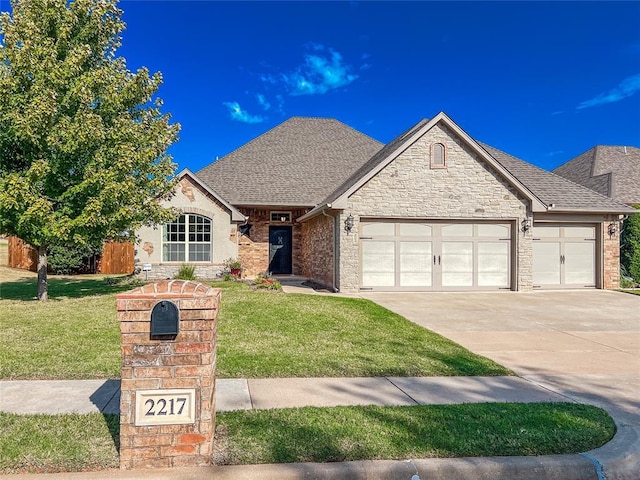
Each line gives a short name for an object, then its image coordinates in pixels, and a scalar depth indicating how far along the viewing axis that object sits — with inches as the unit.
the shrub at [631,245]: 665.6
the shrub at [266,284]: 519.2
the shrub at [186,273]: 600.1
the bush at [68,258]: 760.3
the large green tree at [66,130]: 385.1
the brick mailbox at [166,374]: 122.3
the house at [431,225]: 549.3
